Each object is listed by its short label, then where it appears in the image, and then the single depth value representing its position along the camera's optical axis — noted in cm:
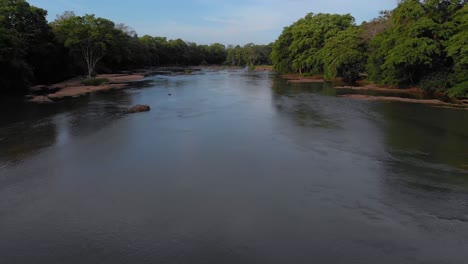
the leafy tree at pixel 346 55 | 4734
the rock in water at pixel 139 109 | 2690
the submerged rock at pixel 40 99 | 3235
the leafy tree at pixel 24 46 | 3554
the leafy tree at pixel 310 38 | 6000
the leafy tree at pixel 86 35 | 4972
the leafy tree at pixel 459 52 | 2979
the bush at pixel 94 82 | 4838
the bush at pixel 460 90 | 3075
